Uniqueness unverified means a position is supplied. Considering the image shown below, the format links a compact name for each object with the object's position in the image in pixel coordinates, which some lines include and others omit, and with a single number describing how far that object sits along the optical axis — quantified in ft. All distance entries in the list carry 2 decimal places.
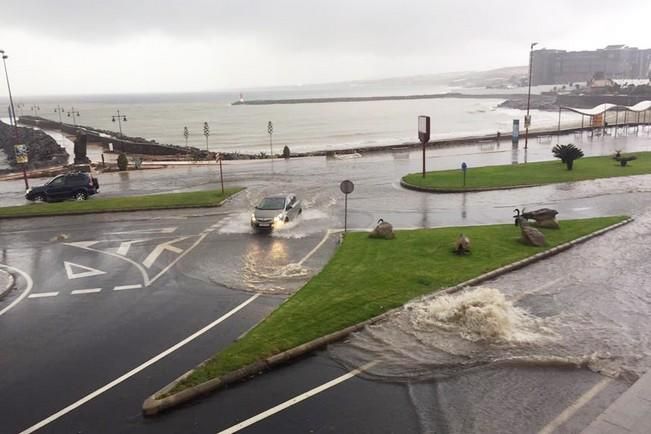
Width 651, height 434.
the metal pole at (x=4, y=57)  118.38
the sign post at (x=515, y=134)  180.04
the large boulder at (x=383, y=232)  64.80
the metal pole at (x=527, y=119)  158.77
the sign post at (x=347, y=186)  68.69
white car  73.61
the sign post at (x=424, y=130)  115.34
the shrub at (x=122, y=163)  148.97
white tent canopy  212.64
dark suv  102.06
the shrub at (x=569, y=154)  114.01
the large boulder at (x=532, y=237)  60.64
